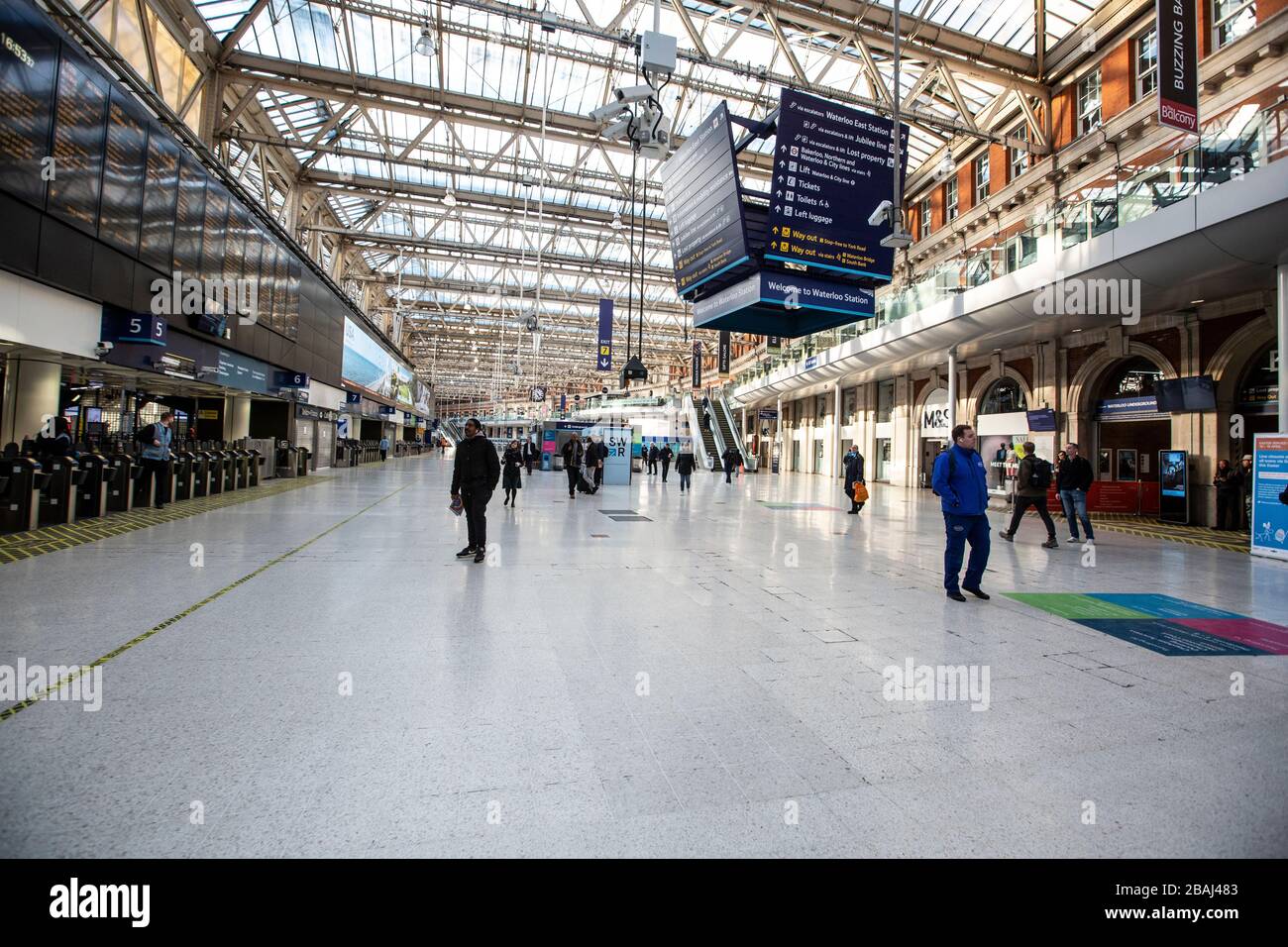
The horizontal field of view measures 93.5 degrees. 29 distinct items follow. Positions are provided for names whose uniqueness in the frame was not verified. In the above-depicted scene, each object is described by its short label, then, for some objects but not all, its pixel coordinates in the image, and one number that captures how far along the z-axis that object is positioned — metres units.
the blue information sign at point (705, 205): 10.45
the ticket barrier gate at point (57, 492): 8.93
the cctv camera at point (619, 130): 9.44
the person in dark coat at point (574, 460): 17.20
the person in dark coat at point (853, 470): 14.45
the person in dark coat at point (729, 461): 25.95
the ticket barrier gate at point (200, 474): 13.43
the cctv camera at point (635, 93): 8.72
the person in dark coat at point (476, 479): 7.37
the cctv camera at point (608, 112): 8.99
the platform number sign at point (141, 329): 10.98
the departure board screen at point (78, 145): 8.95
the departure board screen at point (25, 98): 7.84
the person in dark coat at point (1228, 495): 12.43
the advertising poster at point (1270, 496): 8.81
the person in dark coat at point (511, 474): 13.89
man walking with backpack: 9.42
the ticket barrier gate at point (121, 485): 10.57
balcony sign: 10.33
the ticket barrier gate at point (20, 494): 8.19
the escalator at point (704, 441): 36.49
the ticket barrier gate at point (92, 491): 9.95
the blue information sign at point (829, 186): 10.18
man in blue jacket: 5.87
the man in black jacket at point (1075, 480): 10.12
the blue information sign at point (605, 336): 24.87
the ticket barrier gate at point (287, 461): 20.42
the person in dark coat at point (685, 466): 20.95
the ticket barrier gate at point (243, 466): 15.91
